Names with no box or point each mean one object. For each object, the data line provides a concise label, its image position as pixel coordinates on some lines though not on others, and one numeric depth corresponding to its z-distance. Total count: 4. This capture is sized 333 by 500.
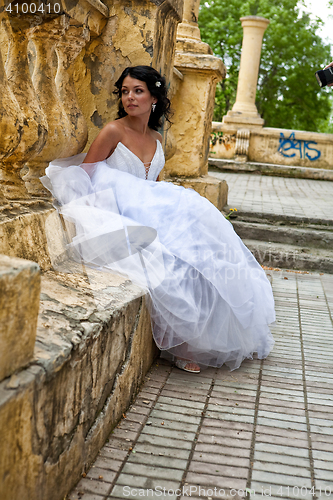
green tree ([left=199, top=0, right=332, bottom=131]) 21.91
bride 2.42
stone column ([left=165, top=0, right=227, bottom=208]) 5.17
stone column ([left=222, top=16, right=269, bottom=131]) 13.88
